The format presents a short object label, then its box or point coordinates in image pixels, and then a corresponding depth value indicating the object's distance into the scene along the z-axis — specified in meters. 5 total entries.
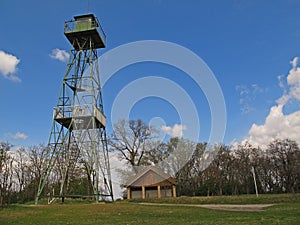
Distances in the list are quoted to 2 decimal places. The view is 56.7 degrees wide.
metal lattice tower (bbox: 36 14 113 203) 24.61
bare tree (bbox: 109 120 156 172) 39.47
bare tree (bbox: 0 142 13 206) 33.47
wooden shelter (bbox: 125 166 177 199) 32.88
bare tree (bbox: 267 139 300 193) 44.91
